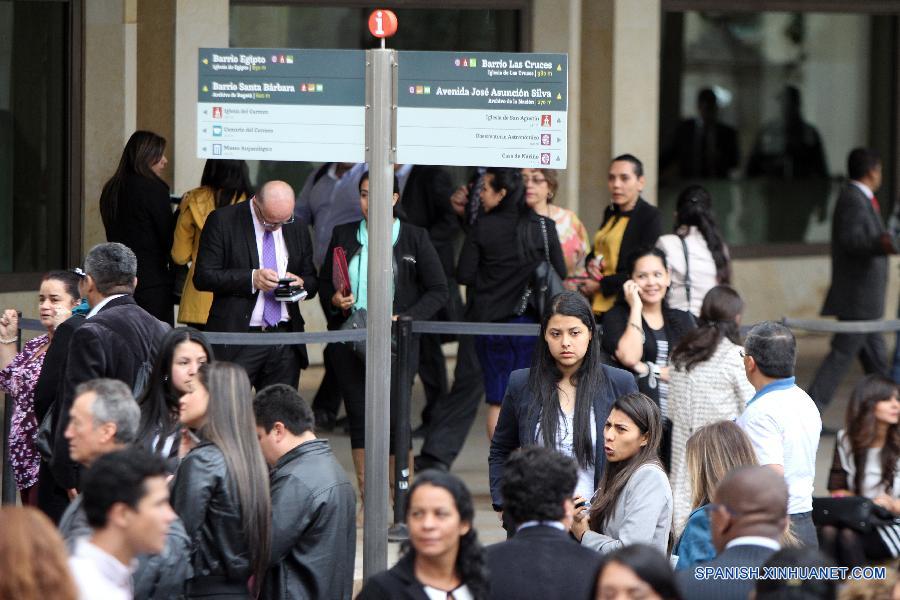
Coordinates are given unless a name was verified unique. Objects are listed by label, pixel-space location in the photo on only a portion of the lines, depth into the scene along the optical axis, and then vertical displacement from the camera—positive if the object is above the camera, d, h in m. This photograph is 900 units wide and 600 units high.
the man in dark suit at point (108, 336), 12.20 -0.35
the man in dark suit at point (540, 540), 9.03 -0.85
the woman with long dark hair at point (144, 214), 17.97 +0.19
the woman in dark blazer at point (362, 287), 16.06 -0.19
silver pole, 12.10 -0.26
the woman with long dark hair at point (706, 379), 14.16 -0.57
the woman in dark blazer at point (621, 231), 17.14 +0.12
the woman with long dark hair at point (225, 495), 10.22 -0.80
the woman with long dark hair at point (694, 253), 16.86 +0.00
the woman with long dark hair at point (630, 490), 10.90 -0.83
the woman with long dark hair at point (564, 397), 11.73 -0.54
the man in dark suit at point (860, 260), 20.77 -0.03
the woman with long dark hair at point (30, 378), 13.52 -0.57
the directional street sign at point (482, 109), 12.07 +0.55
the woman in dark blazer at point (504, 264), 17.05 -0.06
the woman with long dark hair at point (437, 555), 8.93 -0.87
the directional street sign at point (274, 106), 12.05 +0.55
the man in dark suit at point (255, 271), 16.02 -0.12
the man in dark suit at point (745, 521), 8.98 -0.77
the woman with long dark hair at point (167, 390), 11.16 -0.51
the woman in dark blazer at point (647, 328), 15.24 -0.37
